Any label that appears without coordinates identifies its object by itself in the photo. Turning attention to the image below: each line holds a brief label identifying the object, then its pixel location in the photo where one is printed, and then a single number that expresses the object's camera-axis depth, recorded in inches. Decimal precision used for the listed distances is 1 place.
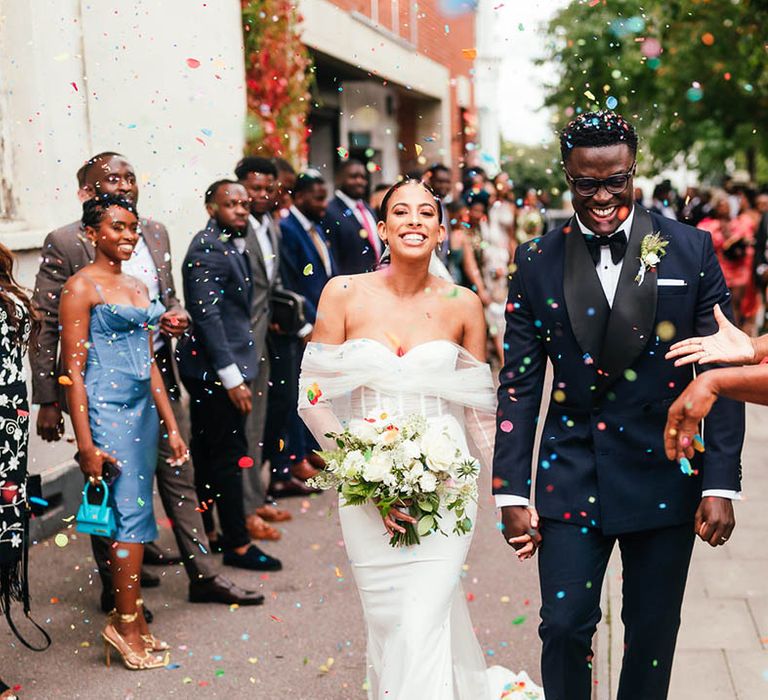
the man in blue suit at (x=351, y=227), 347.3
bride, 154.8
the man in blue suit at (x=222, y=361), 245.0
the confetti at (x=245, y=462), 253.4
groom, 136.5
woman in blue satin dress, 193.3
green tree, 661.3
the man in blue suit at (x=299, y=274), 319.6
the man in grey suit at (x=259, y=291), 270.4
